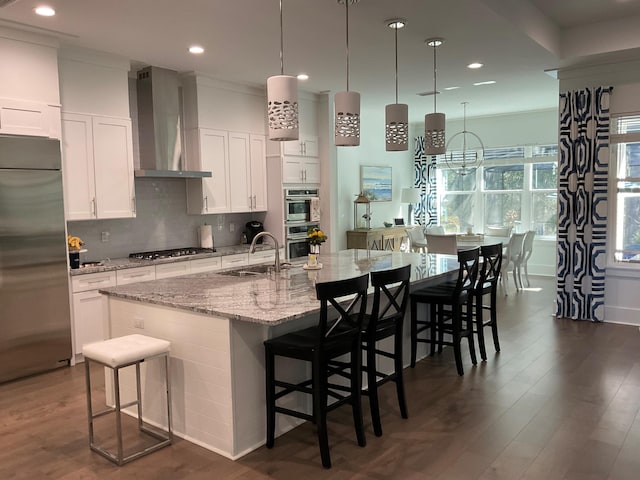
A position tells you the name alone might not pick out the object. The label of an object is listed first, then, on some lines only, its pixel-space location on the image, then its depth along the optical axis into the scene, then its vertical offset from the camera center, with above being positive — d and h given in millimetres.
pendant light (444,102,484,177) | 9812 +944
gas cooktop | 5523 -495
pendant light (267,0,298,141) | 3246 +617
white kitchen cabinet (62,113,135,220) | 4836 +408
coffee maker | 6789 -295
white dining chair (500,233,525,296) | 7602 -815
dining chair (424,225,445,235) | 9453 -494
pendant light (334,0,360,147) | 3803 +635
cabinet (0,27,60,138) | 4270 +1048
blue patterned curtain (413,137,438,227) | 10188 +344
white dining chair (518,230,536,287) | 8102 -738
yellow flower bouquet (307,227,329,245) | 4547 -286
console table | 8344 -558
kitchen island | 2951 -794
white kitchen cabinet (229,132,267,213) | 6410 +429
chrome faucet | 4047 -465
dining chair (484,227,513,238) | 8609 -504
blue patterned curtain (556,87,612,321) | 5781 -22
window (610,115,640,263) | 5656 +145
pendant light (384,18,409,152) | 4246 +651
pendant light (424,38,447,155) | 4699 +640
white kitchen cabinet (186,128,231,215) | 6020 +447
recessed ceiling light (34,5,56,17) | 3793 +1458
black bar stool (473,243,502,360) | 4562 -773
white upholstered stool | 2904 -851
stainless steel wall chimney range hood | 5613 +924
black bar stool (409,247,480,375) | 4262 -917
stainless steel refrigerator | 4219 -417
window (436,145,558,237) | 9219 +168
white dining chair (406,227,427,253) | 8867 -607
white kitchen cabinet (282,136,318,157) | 6746 +769
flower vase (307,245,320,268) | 4285 -457
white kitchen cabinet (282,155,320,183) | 6745 +476
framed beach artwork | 9125 +375
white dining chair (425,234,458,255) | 7020 -556
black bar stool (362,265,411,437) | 3201 -821
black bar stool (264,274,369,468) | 2838 -840
